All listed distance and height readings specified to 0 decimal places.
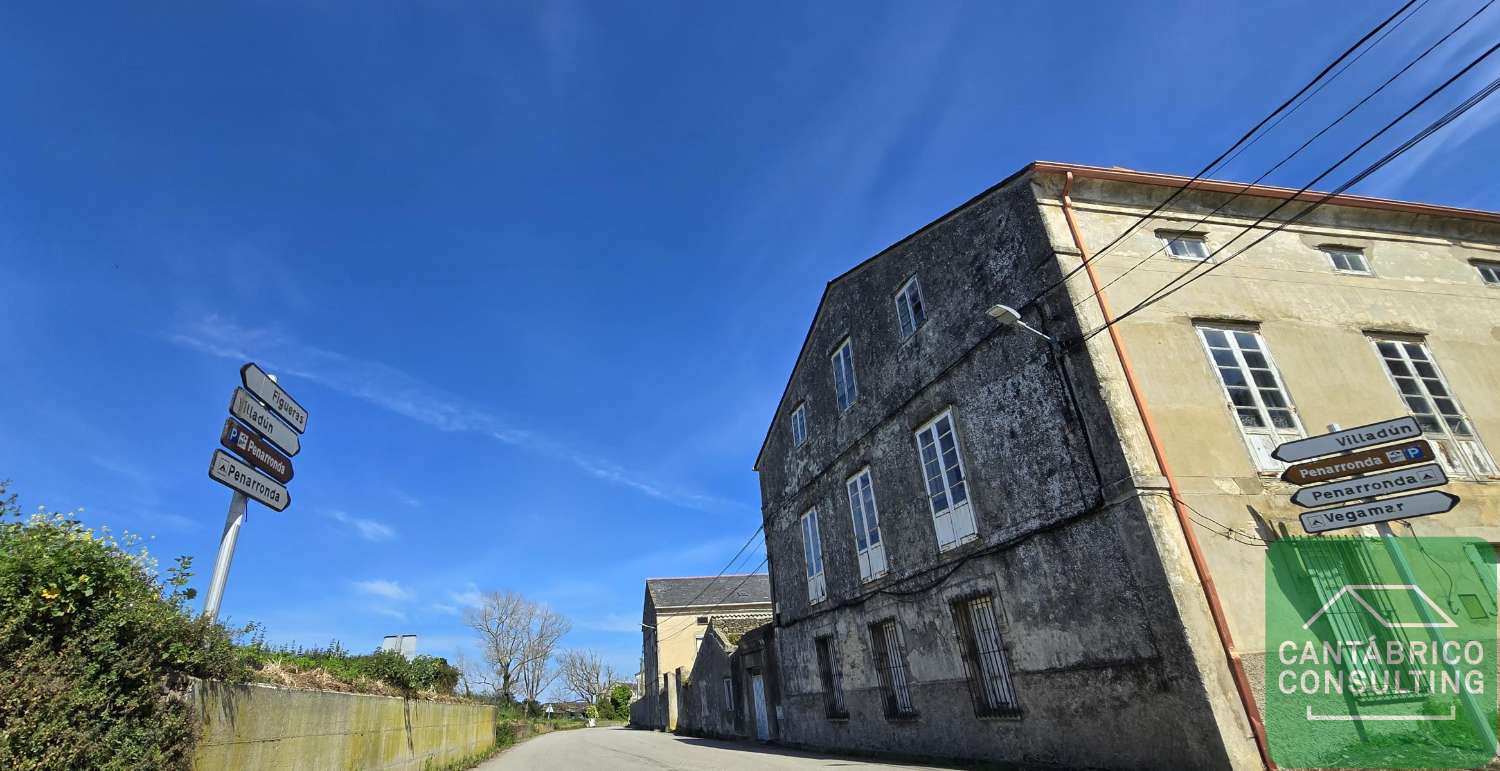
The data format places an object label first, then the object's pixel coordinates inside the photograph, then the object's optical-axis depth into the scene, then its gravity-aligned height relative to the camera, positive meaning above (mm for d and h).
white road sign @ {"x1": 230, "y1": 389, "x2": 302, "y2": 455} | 6367 +2898
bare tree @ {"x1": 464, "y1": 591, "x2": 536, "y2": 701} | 51500 +4371
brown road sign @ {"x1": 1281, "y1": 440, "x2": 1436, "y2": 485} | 7340 +1593
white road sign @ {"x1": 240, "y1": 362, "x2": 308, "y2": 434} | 6609 +3249
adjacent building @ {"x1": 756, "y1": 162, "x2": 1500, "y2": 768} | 7977 +2791
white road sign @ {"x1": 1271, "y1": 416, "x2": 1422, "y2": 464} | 7465 +1843
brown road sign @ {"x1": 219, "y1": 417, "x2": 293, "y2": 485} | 6203 +2566
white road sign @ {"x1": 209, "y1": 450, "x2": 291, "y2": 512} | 5996 +2241
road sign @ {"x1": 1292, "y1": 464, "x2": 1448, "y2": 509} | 7188 +1291
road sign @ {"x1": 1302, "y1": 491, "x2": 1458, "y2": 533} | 7066 +1014
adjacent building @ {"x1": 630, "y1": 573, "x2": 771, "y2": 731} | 42344 +4698
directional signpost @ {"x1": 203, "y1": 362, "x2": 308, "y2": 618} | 6109 +2585
